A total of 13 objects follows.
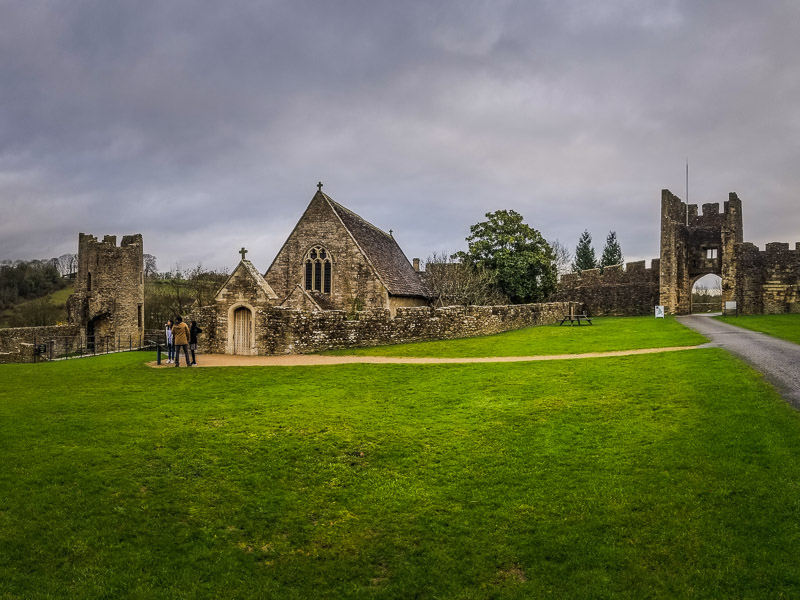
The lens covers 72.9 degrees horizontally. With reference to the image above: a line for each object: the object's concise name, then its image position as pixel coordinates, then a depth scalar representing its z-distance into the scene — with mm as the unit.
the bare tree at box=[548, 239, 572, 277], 88669
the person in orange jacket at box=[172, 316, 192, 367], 18703
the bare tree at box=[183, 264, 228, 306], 56025
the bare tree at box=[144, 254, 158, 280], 79038
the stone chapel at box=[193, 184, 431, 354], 33312
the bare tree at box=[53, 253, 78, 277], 82375
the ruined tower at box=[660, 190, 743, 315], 41125
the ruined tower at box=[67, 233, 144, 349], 41781
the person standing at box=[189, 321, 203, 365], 20328
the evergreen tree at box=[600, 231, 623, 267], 88125
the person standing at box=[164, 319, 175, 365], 19891
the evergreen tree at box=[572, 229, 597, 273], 88125
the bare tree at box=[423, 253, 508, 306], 43594
